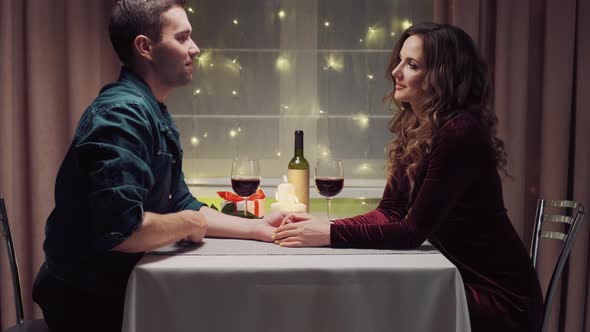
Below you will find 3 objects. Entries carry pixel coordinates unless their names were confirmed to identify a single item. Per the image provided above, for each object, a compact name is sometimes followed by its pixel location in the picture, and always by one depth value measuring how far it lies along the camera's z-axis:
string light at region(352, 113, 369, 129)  3.10
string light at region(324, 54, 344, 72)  3.08
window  3.06
